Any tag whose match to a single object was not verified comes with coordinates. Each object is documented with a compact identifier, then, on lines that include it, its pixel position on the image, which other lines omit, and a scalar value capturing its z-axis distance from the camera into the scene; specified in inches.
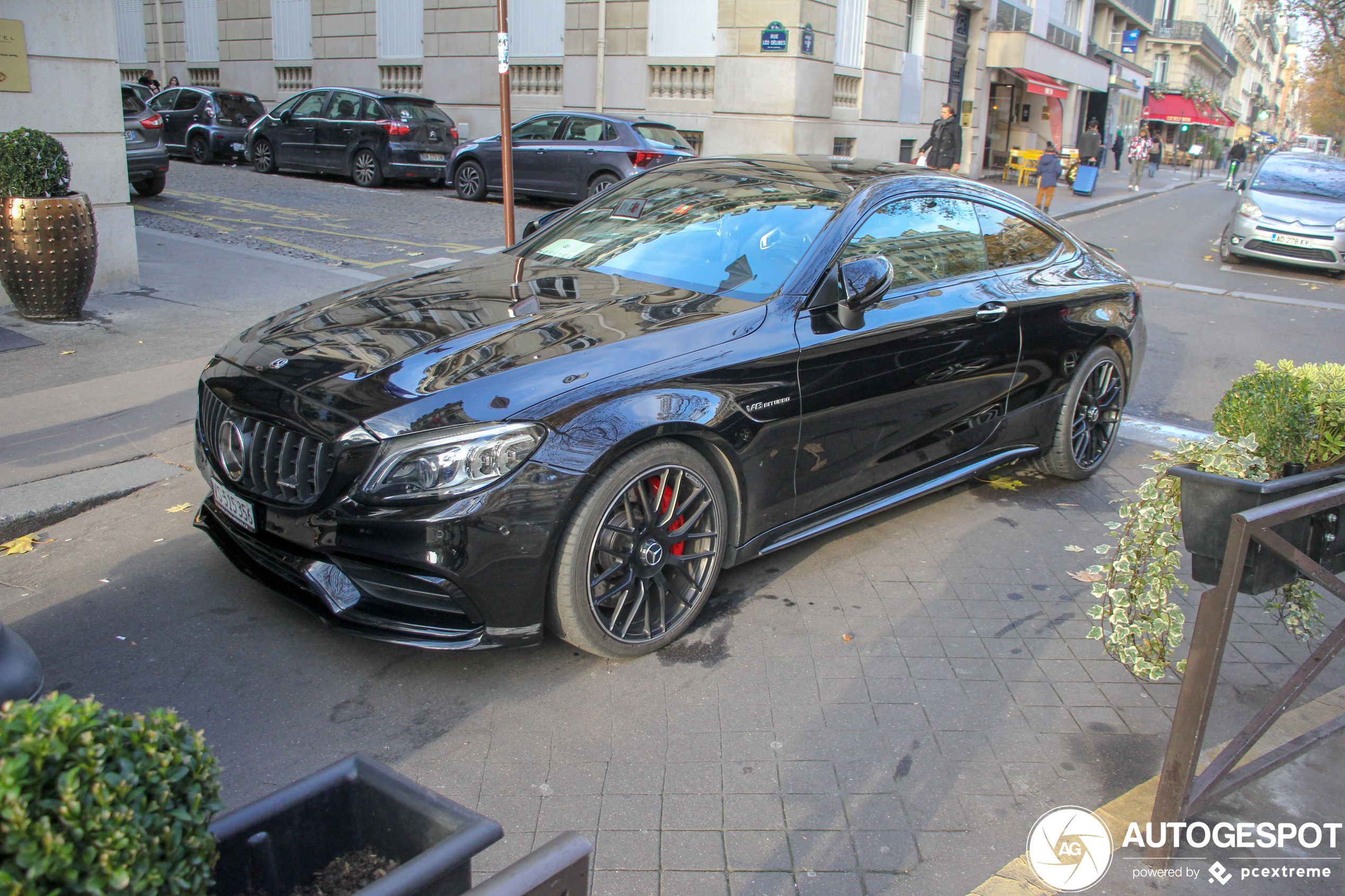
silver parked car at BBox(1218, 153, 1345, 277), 584.1
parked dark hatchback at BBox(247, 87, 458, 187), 691.4
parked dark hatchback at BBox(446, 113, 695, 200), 623.5
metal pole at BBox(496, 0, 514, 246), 292.7
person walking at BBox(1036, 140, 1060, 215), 792.3
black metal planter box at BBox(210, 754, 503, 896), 55.2
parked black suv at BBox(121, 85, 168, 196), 536.1
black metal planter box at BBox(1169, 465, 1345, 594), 101.4
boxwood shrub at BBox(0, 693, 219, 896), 44.1
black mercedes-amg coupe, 123.4
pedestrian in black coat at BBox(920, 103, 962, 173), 716.7
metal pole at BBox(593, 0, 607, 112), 850.8
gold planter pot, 297.3
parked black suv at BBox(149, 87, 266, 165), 797.9
